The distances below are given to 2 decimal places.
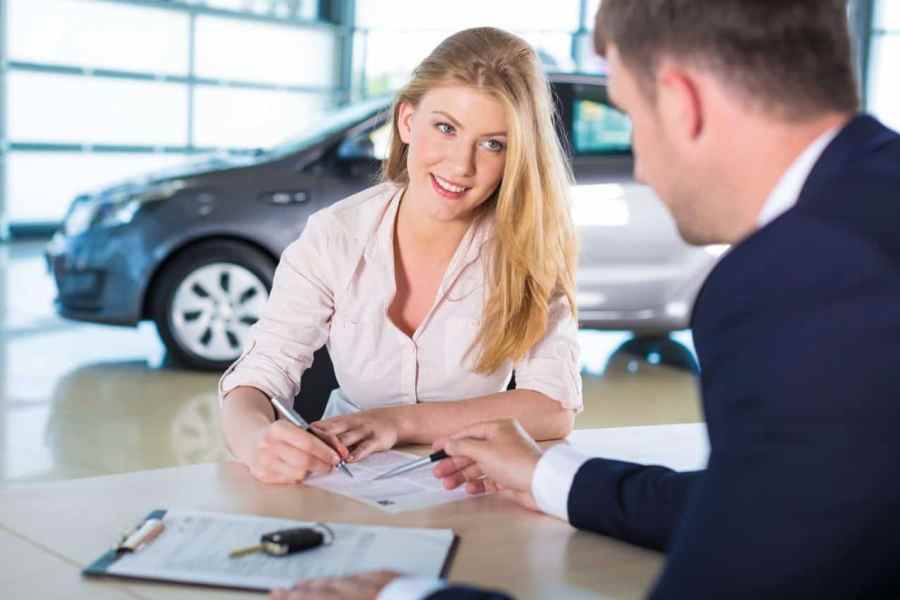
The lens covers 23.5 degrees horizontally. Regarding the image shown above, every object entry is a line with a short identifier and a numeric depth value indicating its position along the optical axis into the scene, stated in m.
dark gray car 5.94
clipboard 2.24
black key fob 2.28
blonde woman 2.94
